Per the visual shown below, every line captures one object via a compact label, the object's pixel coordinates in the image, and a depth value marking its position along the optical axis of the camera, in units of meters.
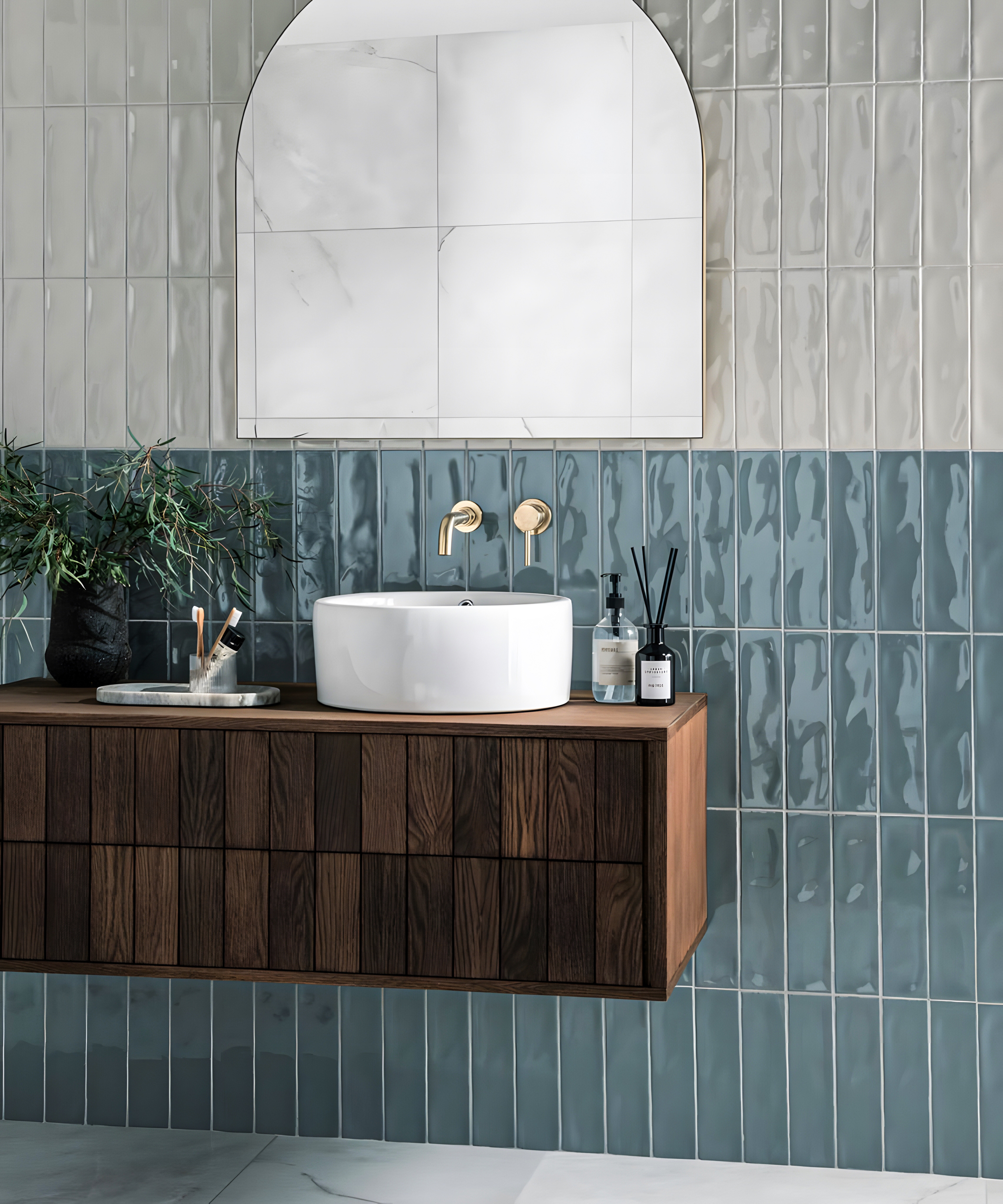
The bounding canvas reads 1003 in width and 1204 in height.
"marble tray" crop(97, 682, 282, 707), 1.99
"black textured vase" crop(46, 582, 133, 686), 2.24
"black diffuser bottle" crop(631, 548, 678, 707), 2.04
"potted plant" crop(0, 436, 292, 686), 2.19
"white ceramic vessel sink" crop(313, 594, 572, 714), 1.90
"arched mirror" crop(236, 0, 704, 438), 2.20
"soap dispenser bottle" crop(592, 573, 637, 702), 2.09
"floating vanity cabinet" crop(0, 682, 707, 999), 1.83
